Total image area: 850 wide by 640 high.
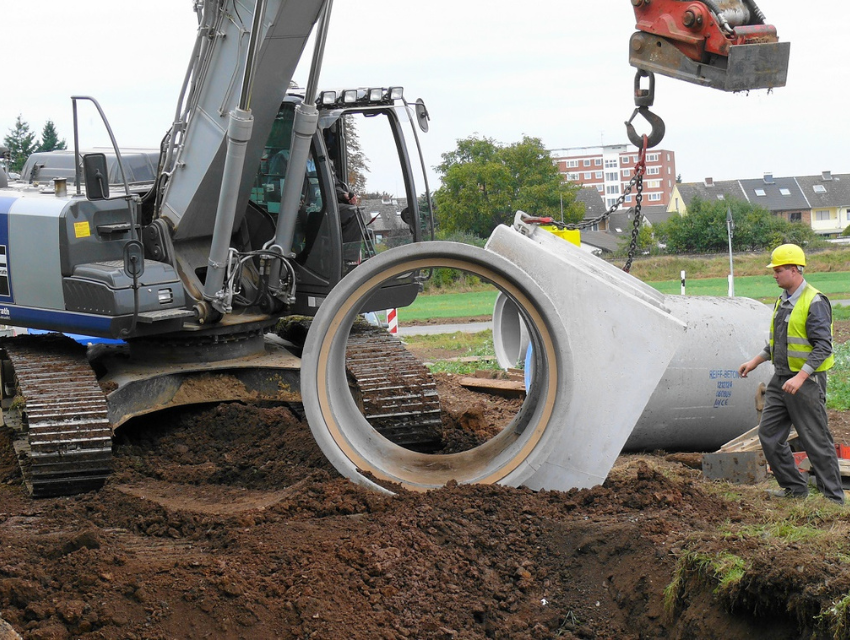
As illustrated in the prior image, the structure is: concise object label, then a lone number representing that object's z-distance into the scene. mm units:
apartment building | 120500
